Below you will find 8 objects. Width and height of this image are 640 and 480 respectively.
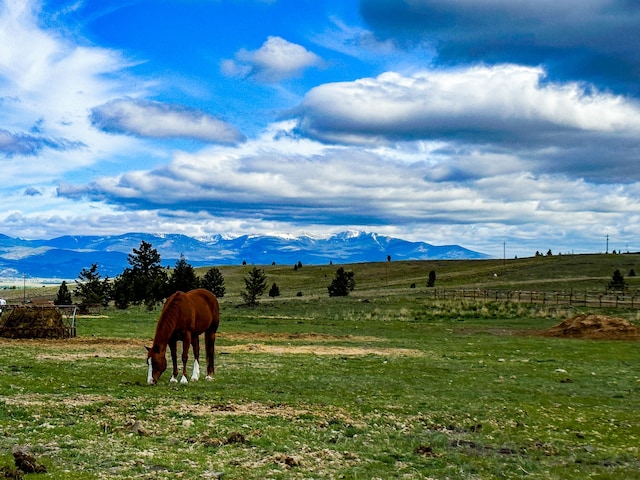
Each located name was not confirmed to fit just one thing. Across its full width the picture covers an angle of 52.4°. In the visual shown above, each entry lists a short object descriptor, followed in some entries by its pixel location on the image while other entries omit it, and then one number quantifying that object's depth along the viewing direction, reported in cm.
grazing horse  1986
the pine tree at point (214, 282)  10344
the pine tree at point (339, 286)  10056
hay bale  3584
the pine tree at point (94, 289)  9054
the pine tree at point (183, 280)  9094
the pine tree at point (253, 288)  8425
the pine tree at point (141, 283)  8250
